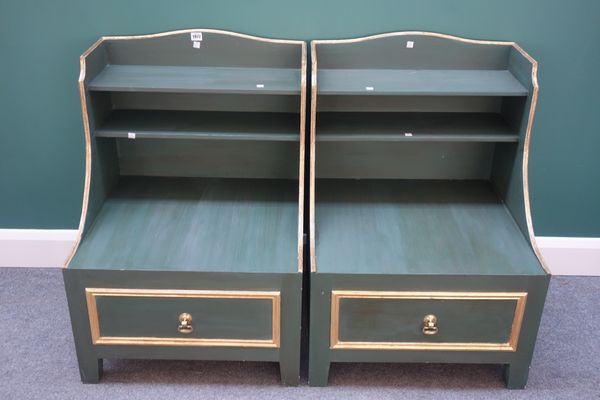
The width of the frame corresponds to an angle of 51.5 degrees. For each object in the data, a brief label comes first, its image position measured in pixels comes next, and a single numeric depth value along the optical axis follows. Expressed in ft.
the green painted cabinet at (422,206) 5.02
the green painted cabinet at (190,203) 5.01
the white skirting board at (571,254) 6.81
